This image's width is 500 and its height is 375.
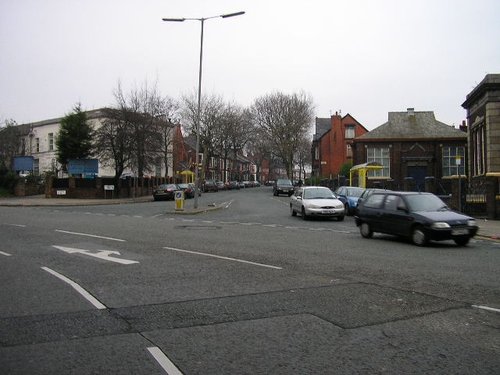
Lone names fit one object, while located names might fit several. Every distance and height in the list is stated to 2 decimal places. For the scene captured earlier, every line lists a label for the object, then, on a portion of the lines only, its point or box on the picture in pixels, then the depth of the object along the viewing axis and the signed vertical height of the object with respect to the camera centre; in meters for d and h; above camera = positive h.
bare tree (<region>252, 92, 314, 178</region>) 69.12 +10.41
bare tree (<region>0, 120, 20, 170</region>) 55.79 +5.91
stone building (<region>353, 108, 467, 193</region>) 45.19 +4.05
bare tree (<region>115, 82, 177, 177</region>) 42.49 +5.98
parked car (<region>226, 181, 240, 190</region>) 80.16 +1.05
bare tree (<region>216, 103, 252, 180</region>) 69.21 +9.12
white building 62.53 +6.62
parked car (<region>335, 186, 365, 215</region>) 24.50 -0.25
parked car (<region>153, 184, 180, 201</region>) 40.62 -0.17
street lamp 24.12 +8.22
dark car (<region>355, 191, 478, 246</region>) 12.66 -0.76
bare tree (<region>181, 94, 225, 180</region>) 66.94 +10.19
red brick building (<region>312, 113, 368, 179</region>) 69.12 +7.16
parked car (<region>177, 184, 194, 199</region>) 44.61 +0.10
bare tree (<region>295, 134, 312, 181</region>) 72.44 +6.82
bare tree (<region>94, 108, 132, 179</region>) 41.81 +4.74
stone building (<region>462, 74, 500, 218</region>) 21.67 +2.88
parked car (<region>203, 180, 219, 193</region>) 63.72 +0.69
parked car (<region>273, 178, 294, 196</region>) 52.91 +0.36
